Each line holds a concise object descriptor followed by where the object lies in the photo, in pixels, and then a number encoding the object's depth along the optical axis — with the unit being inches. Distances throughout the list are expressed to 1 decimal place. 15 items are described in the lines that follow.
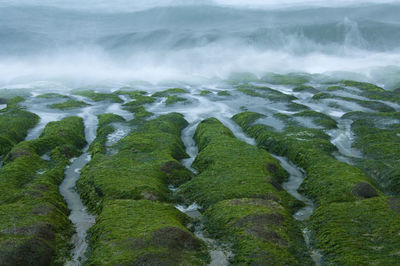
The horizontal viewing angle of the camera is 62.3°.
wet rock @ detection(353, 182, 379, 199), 643.6
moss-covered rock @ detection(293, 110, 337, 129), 1245.3
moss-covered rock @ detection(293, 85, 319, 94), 2242.2
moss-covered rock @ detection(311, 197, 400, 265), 445.1
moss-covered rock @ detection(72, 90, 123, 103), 2021.0
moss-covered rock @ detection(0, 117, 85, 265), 456.0
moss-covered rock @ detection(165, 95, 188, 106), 1897.1
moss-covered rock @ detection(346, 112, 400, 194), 755.4
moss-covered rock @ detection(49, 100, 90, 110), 1763.0
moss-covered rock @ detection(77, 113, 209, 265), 458.9
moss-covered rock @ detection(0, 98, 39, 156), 1057.5
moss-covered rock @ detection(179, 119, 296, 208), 665.6
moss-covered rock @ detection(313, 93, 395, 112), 1547.5
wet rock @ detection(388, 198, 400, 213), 557.0
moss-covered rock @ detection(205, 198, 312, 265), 456.8
